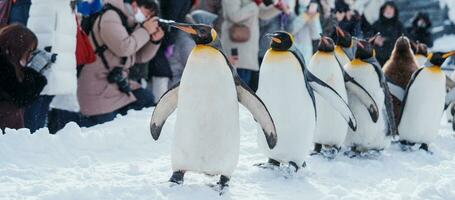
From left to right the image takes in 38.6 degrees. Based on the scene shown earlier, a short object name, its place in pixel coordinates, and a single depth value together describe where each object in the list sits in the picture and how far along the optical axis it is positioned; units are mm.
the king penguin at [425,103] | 5078
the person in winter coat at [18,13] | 4945
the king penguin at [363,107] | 4645
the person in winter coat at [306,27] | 7656
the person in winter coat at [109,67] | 5254
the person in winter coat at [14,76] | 4289
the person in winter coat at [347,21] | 8633
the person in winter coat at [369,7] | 11898
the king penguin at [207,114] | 3131
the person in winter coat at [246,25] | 6930
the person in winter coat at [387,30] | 8531
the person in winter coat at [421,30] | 11609
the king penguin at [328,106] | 4395
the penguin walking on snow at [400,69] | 5598
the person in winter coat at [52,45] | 4766
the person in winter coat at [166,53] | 6332
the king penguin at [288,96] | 3750
